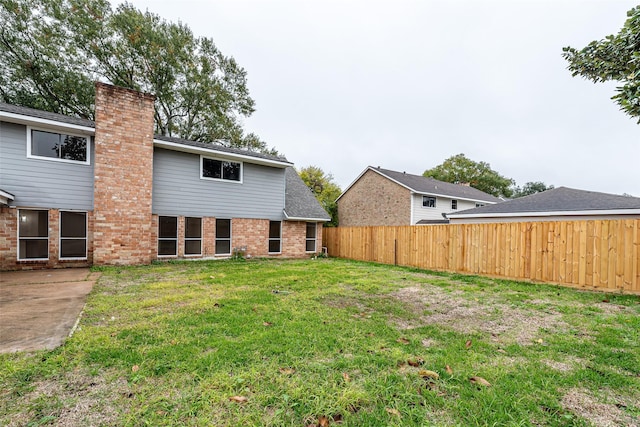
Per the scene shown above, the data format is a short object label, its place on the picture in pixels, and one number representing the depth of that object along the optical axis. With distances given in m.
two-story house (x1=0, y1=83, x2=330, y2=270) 8.64
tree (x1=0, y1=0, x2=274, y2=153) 14.84
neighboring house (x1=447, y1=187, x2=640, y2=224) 10.95
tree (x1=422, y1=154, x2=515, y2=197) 36.84
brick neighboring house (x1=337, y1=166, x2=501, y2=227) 19.34
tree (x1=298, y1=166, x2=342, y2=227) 28.30
